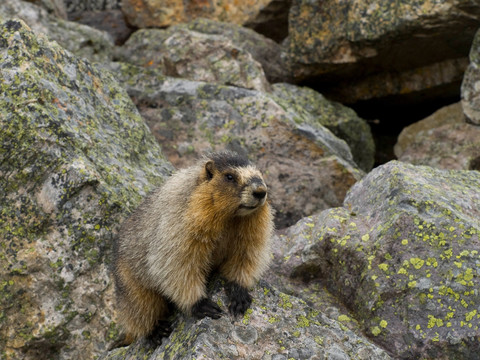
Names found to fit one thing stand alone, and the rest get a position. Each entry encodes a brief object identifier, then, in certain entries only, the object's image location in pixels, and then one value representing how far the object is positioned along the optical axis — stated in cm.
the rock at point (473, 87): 900
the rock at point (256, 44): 1217
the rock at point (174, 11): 1341
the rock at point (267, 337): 462
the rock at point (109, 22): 1467
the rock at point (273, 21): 1307
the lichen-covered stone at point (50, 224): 593
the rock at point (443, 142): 941
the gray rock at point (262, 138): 877
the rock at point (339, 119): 1079
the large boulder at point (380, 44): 943
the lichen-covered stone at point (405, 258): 528
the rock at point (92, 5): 1678
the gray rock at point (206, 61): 1034
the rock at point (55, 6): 1226
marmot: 496
